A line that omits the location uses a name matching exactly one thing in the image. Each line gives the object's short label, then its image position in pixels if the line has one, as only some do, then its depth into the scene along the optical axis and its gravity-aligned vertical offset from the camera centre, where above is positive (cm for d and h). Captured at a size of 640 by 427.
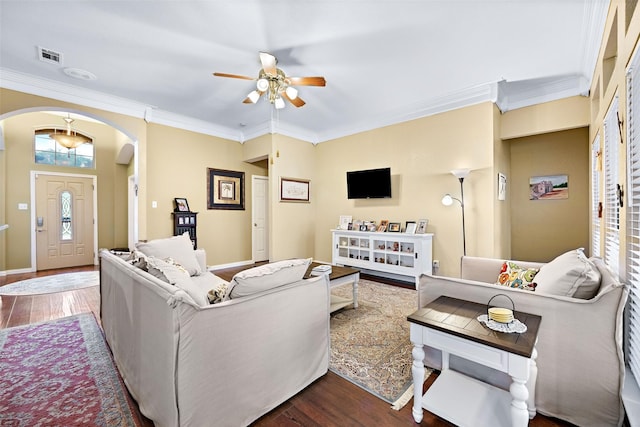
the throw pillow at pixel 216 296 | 151 -47
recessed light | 322 +172
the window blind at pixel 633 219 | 142 -6
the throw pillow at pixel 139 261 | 186 -35
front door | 539 -17
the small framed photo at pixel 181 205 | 479 +13
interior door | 609 -13
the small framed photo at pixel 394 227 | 448 -28
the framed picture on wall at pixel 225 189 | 532 +47
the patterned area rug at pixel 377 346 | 179 -114
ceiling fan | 276 +143
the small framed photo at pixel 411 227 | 427 -26
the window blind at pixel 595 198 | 282 +13
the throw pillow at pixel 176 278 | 147 -39
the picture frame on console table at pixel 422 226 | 424 -24
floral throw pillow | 193 -52
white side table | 116 -70
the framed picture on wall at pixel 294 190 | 533 +45
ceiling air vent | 286 +173
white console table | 402 -67
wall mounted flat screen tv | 469 +50
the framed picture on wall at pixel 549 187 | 418 +36
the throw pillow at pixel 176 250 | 276 -41
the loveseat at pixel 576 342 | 133 -68
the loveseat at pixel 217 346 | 120 -71
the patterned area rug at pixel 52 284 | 393 -114
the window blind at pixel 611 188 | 205 +18
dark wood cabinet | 472 -21
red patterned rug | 153 -115
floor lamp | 367 +19
